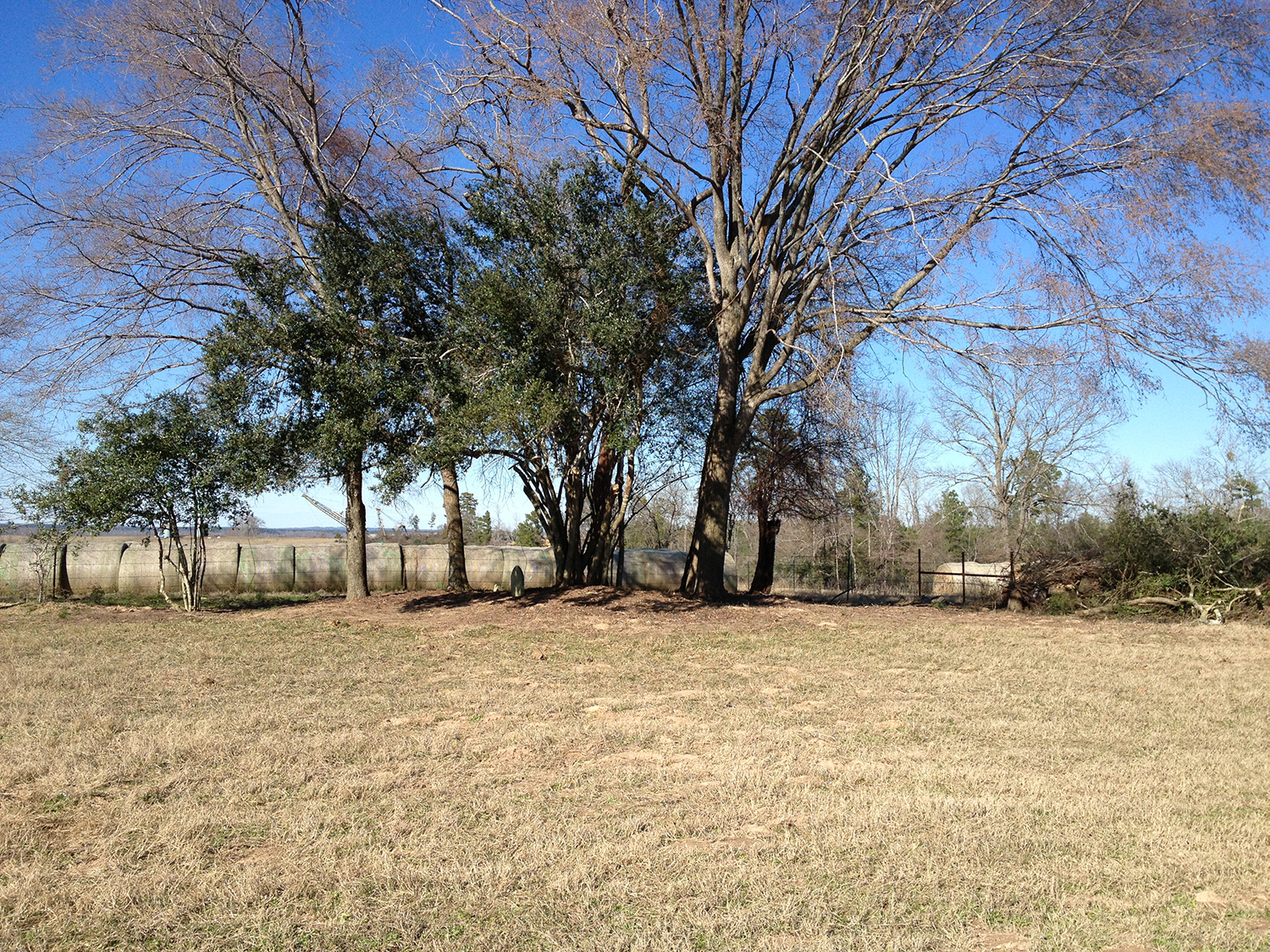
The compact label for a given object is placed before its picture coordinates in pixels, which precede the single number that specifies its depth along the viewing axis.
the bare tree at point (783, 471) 20.19
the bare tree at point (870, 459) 12.31
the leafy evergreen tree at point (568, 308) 12.71
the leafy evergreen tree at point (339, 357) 13.51
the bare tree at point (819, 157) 12.88
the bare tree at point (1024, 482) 27.36
